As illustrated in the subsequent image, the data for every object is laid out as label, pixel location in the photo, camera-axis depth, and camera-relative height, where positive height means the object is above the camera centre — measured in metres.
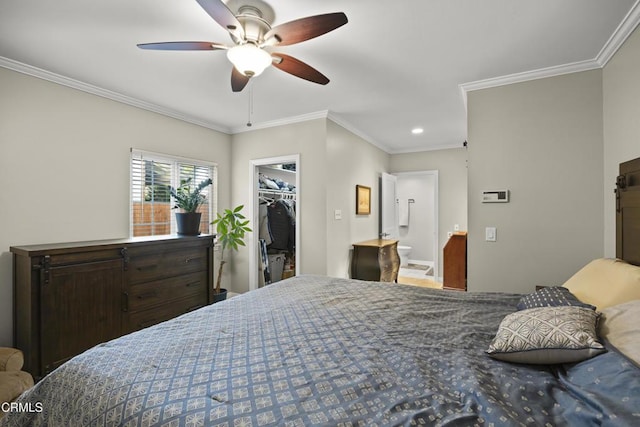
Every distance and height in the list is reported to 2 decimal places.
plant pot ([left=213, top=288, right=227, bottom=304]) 3.72 -1.06
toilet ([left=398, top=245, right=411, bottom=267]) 6.71 -0.94
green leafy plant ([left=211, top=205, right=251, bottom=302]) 3.85 -0.24
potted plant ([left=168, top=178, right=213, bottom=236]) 3.38 +0.05
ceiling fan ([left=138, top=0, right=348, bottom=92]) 1.51 +1.00
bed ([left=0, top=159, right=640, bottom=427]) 0.82 -0.55
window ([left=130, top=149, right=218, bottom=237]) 3.33 +0.35
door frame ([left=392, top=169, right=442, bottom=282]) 5.52 -0.34
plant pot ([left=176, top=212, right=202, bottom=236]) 3.38 -0.10
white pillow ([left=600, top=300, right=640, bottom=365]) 0.94 -0.41
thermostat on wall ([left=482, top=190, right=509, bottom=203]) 2.70 +0.16
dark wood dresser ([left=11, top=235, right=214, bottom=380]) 2.17 -0.66
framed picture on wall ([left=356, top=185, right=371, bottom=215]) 4.50 +0.21
